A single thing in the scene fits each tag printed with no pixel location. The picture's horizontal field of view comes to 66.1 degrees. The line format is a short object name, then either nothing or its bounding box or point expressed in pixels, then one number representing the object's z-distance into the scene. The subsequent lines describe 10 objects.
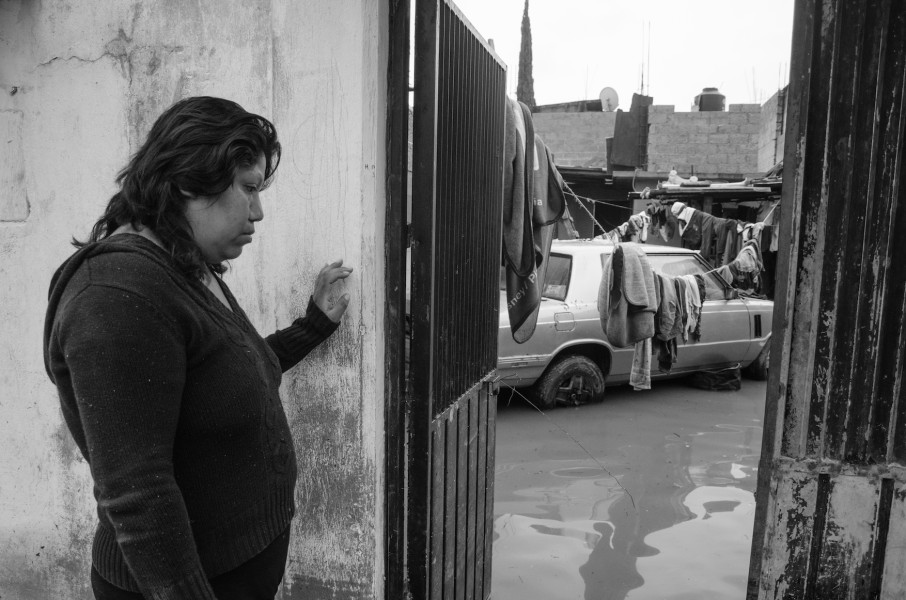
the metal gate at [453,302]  2.36
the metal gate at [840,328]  1.68
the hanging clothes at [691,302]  6.32
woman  1.27
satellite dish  20.48
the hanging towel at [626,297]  5.32
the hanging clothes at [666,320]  5.90
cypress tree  30.94
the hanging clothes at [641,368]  6.07
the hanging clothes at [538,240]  3.34
